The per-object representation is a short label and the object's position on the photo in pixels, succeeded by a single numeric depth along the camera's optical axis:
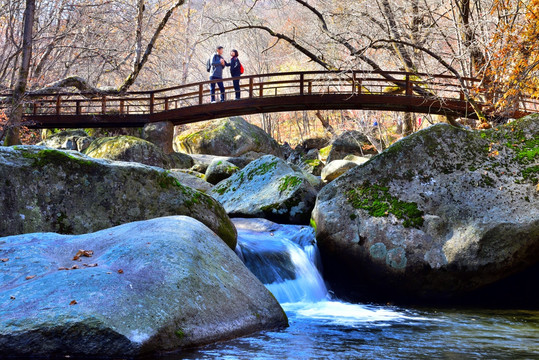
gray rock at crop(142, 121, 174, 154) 19.03
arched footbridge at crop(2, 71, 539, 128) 16.70
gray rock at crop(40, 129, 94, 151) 18.66
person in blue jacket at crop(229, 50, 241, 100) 18.09
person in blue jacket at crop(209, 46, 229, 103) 17.33
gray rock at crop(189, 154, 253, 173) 15.57
